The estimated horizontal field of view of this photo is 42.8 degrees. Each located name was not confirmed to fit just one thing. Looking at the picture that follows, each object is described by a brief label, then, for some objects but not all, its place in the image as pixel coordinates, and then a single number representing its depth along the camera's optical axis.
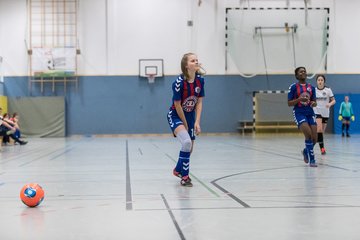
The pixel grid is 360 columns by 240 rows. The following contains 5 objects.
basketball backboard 25.57
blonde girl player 6.12
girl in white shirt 11.15
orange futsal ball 4.54
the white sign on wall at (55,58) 25.30
